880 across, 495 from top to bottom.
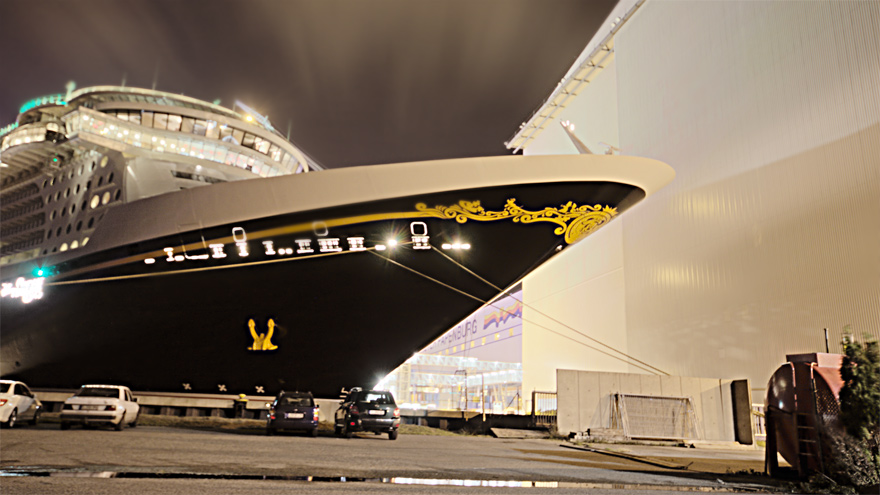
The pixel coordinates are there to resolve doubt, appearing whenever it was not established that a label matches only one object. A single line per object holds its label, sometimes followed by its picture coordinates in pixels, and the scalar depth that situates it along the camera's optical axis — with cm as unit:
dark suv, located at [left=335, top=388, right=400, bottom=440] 1369
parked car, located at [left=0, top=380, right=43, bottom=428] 1186
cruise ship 1072
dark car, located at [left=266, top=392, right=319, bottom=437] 1319
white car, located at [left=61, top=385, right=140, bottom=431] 1201
